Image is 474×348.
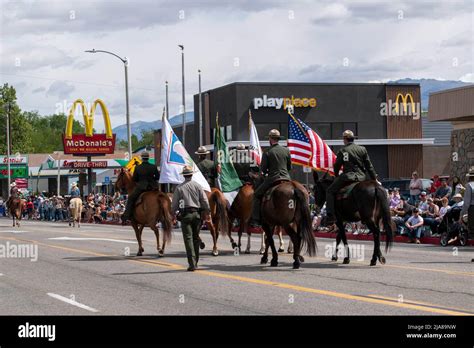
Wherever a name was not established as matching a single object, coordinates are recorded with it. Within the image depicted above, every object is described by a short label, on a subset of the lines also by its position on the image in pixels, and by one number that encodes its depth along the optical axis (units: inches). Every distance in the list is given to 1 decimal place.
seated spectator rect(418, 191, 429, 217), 1080.8
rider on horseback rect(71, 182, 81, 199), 1798.2
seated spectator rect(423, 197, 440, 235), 1050.3
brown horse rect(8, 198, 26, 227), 1804.9
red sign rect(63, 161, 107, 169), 2997.0
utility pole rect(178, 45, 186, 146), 2356.5
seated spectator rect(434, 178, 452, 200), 1130.4
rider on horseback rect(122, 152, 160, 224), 805.2
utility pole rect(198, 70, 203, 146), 2434.3
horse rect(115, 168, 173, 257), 796.6
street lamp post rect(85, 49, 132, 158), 2069.4
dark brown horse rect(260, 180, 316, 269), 653.9
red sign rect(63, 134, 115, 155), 2817.4
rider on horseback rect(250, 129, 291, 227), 669.9
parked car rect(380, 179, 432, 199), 1573.3
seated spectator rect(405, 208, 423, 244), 1056.2
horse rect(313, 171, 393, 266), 663.8
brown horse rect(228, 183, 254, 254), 797.2
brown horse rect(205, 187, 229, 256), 785.6
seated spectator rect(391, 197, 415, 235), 1105.4
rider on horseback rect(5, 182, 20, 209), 1794.8
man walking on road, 666.6
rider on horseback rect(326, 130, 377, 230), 673.0
